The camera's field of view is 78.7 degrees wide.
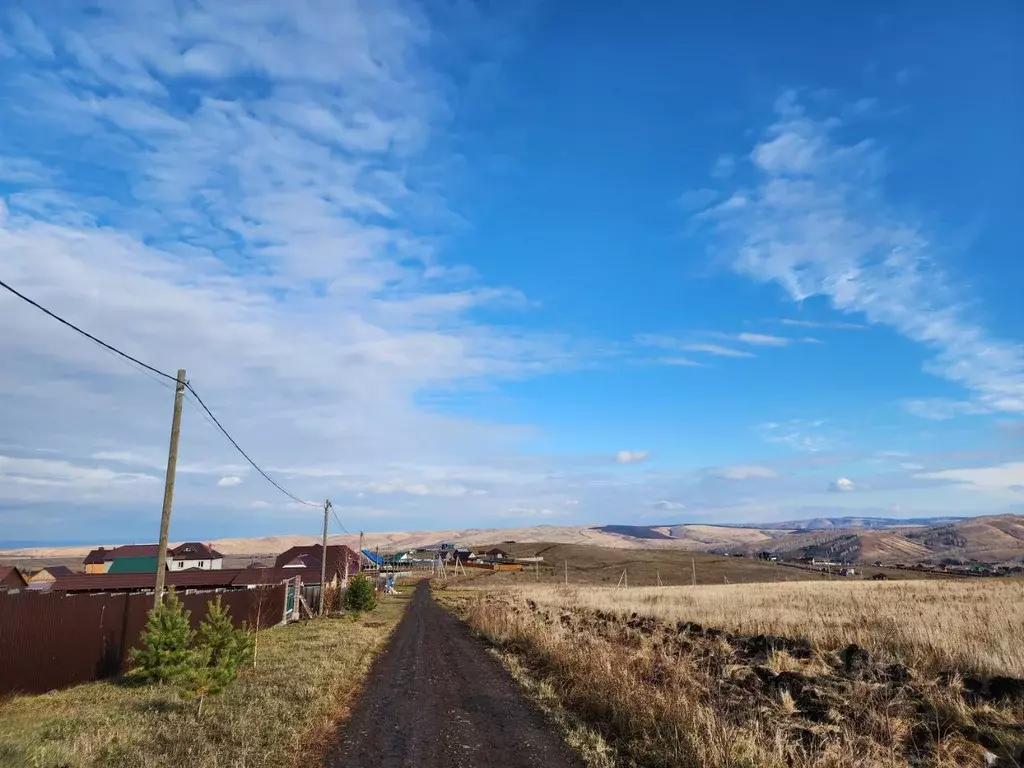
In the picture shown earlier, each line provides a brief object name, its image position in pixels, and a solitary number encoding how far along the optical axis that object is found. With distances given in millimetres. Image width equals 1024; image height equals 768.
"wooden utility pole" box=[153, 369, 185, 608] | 15809
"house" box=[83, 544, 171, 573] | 80625
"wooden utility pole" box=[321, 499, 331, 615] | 38362
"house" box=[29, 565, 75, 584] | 56844
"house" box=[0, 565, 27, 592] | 44428
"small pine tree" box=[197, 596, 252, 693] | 12109
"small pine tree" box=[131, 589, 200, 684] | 14031
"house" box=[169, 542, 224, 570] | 75438
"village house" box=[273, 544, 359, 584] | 59128
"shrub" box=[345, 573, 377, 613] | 39469
